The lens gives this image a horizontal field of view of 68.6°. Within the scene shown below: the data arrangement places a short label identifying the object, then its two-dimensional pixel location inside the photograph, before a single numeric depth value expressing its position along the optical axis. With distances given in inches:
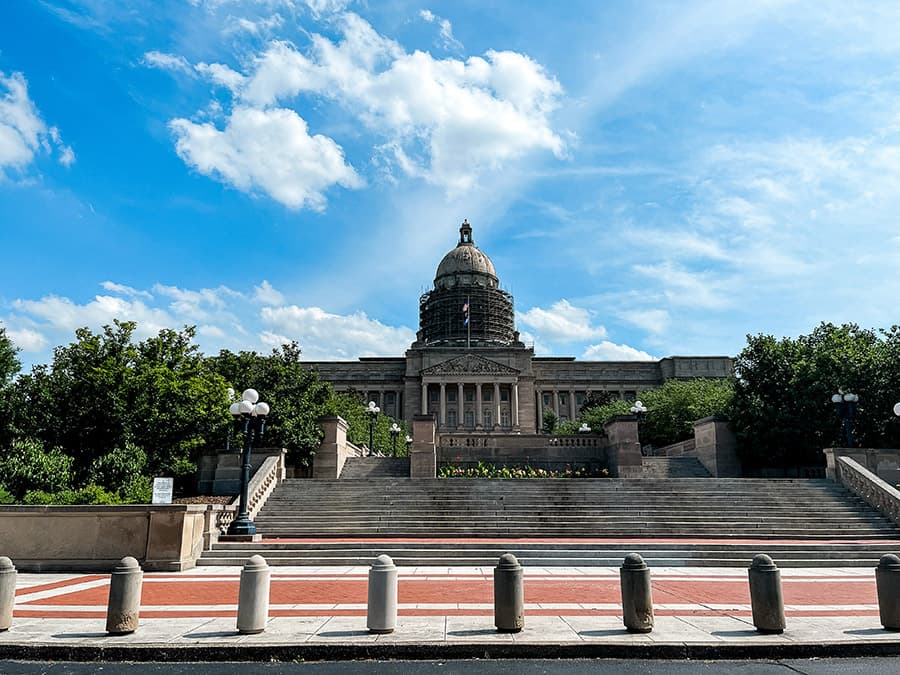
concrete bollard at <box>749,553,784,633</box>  315.9
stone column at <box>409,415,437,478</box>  1142.3
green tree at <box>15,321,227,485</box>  987.9
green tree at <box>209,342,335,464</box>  1107.9
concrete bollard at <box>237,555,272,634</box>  314.8
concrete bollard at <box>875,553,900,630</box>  319.6
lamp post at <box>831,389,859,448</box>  943.9
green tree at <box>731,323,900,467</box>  1160.8
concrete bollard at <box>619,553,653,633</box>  316.8
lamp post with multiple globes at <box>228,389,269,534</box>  706.8
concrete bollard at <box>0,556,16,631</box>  318.0
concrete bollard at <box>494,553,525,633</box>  314.5
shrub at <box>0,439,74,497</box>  773.3
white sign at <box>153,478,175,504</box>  636.7
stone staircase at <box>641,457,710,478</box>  1209.4
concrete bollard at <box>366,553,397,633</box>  316.5
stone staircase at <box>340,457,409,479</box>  1222.3
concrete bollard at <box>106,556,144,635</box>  311.1
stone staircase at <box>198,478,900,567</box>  637.3
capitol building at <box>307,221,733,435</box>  3927.2
